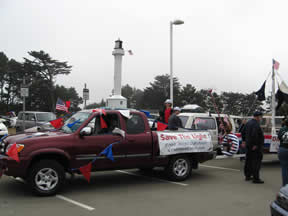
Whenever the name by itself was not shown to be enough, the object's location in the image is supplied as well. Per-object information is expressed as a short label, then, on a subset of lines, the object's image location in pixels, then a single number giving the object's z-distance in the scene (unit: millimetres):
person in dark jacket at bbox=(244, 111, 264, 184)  7844
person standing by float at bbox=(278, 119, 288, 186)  6508
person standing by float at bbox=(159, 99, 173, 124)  10484
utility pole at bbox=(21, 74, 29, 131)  14949
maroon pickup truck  6109
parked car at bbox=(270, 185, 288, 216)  3957
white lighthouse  23828
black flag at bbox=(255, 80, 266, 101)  12180
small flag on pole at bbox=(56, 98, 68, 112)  12969
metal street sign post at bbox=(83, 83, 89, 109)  16281
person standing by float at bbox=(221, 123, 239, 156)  9909
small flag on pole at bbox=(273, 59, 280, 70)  11797
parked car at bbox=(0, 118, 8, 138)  13080
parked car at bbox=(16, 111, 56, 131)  18552
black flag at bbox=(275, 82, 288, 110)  11794
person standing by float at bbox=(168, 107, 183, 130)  8781
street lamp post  17953
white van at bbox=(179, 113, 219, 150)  11256
